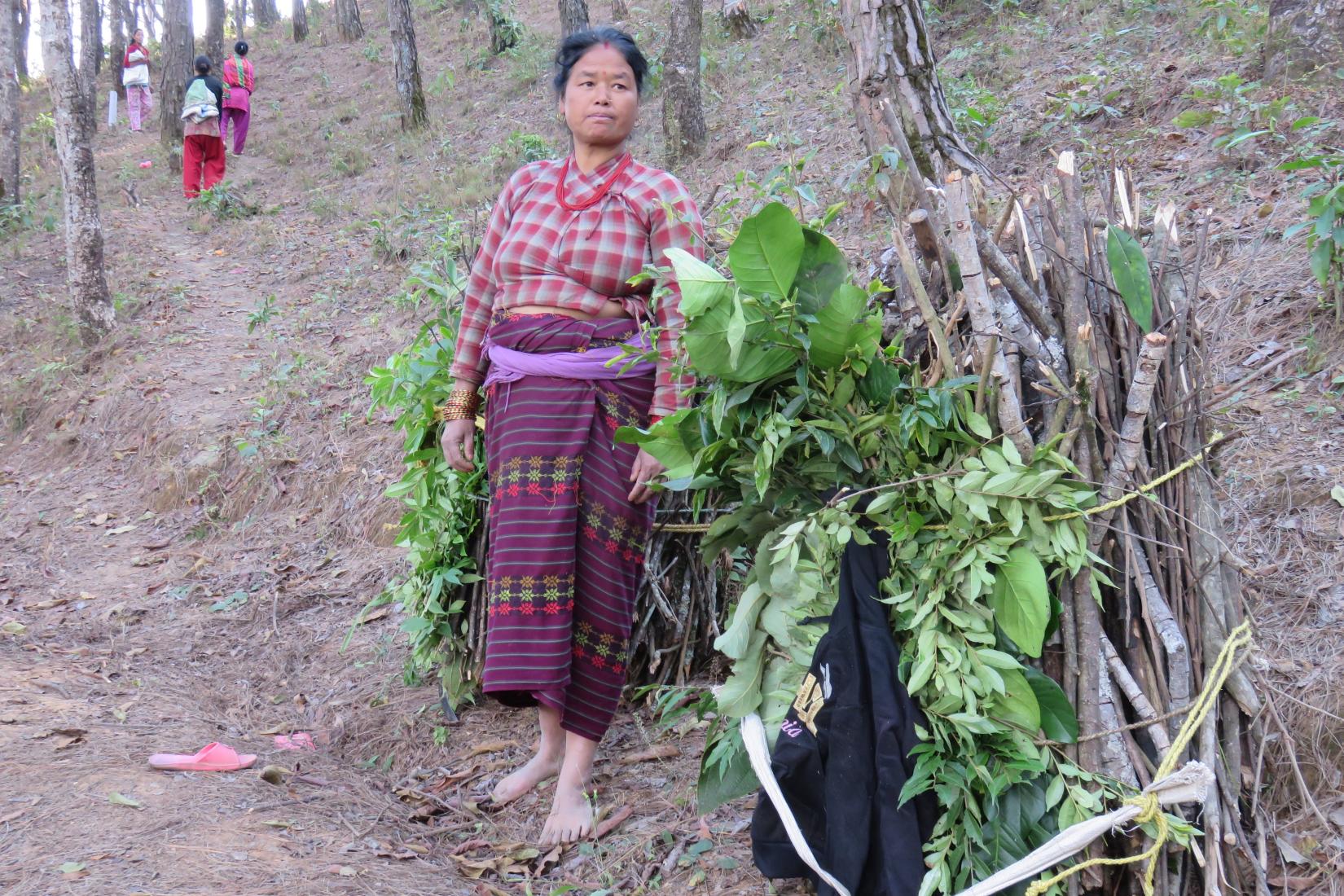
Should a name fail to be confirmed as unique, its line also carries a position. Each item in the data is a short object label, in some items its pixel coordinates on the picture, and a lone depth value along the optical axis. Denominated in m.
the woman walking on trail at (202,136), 11.02
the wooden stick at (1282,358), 3.68
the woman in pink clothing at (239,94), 12.95
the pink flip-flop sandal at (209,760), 2.95
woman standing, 2.68
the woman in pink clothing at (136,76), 16.17
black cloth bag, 1.90
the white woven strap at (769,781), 1.98
